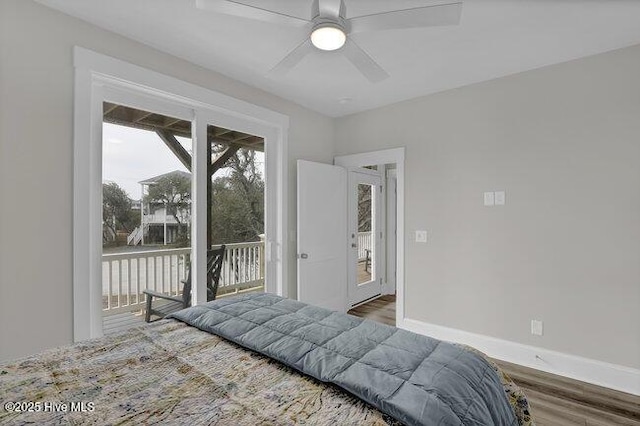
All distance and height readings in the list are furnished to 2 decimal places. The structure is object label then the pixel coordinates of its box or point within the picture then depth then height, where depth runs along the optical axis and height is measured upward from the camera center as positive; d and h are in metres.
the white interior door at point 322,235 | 3.54 -0.22
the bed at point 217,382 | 0.93 -0.58
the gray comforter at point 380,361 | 1.00 -0.56
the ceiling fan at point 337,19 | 1.48 +0.98
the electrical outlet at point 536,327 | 2.75 -0.98
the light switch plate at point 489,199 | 3.02 +0.16
